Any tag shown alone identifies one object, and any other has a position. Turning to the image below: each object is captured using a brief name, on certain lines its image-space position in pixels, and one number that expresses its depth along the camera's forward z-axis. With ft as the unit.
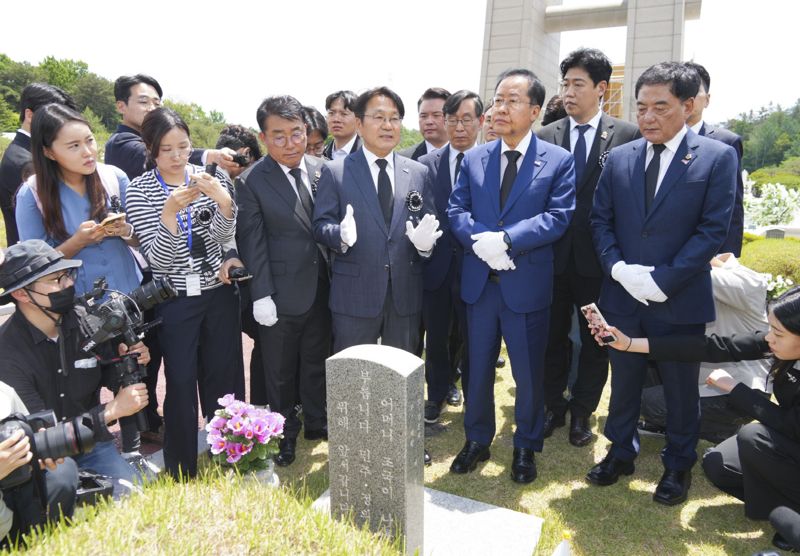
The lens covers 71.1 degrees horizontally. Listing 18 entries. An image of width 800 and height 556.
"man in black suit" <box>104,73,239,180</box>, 14.71
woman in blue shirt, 11.43
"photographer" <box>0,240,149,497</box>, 9.69
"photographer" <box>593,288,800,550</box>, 9.96
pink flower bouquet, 10.54
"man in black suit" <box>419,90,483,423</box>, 14.93
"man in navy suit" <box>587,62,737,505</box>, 10.96
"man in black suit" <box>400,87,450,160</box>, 17.89
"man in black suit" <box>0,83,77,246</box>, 14.33
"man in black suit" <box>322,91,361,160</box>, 18.70
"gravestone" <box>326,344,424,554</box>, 9.41
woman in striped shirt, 11.58
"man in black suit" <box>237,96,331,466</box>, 12.76
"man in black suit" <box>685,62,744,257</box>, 13.76
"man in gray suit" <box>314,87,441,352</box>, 12.41
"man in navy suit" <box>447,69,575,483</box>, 11.80
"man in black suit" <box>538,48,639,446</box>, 13.61
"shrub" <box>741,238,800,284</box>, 21.24
